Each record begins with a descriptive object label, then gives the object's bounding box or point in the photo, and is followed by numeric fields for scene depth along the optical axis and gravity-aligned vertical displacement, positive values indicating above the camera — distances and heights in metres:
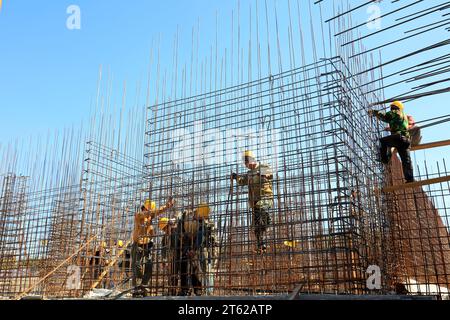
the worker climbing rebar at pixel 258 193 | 6.25 +1.35
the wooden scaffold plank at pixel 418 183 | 5.38 +1.24
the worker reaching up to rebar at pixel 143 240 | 6.64 +0.77
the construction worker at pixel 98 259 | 8.41 +0.63
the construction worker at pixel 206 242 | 6.06 +0.63
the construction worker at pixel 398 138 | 6.29 +2.03
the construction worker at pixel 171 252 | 6.09 +0.53
